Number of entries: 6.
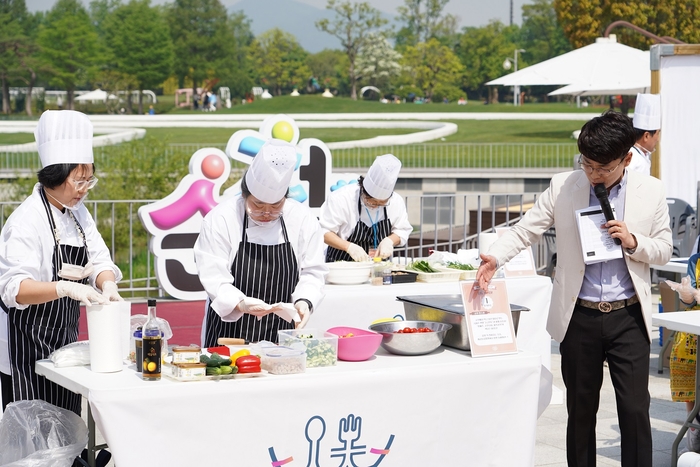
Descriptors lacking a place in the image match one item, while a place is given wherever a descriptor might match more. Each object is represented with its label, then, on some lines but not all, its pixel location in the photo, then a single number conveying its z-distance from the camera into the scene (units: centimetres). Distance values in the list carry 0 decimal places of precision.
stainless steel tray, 410
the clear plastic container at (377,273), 582
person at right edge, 522
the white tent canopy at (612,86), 1309
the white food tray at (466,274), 598
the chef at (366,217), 600
